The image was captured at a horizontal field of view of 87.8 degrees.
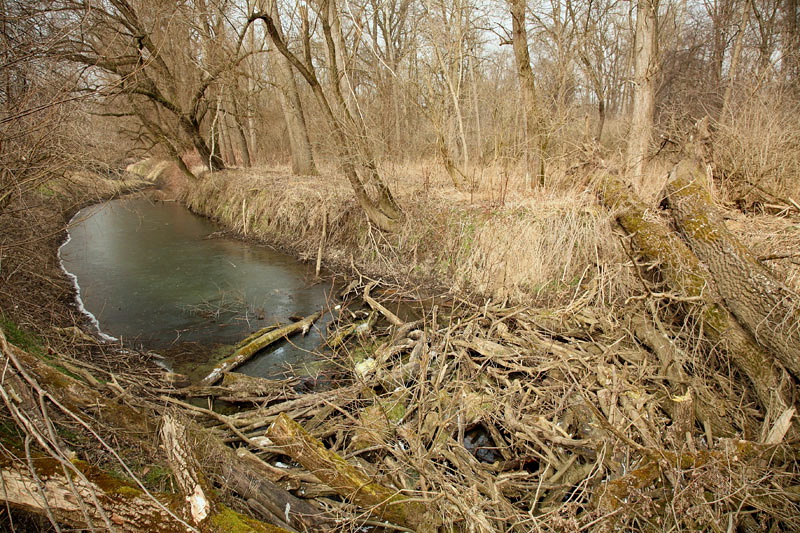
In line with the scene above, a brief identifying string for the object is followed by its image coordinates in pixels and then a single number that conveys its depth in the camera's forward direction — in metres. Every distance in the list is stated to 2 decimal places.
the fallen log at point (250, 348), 4.82
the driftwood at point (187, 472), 2.10
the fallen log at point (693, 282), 3.44
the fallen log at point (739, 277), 3.30
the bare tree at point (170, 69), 9.86
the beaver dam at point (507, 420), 2.35
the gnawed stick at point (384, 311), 5.99
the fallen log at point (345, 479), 2.58
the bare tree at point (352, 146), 7.80
